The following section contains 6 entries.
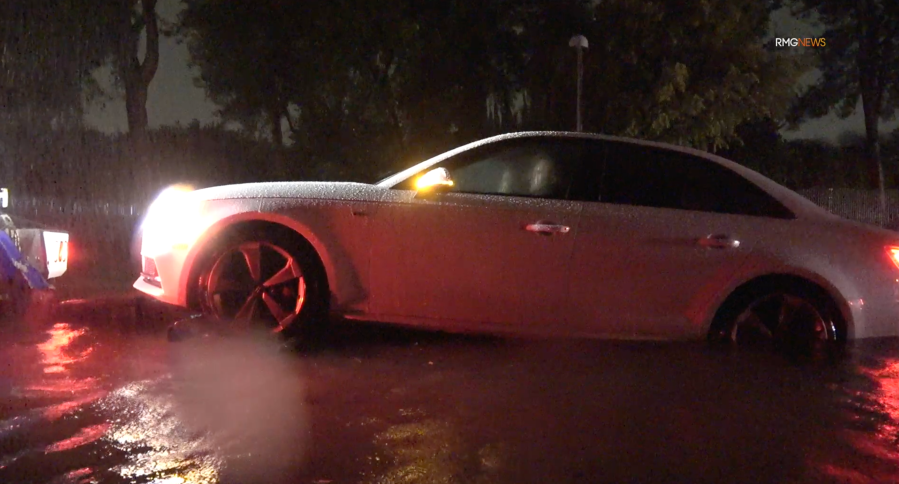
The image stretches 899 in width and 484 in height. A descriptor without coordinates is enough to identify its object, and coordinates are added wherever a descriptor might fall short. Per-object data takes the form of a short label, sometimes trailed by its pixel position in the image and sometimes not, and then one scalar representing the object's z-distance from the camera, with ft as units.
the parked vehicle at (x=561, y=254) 16.06
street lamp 54.90
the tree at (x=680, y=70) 62.69
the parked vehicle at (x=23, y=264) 21.38
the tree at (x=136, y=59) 56.44
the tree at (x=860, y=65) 96.78
